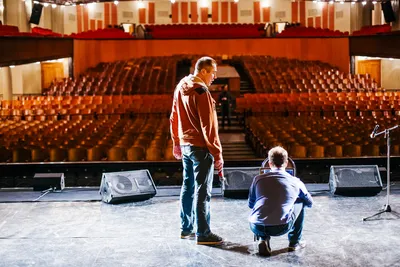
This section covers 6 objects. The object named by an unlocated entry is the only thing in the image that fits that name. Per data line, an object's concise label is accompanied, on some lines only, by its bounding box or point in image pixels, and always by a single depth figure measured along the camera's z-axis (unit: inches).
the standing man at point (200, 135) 148.9
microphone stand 176.0
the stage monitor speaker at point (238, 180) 205.6
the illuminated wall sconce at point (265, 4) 1085.8
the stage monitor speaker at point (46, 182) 224.4
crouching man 142.6
